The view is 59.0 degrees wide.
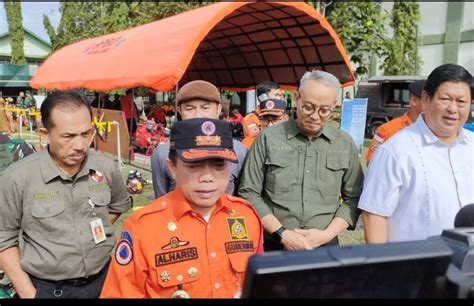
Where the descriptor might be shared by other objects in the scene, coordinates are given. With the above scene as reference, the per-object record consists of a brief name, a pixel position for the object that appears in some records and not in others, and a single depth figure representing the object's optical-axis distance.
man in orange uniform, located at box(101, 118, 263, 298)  1.44
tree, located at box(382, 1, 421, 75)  21.02
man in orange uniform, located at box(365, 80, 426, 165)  3.71
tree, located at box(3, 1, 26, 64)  40.16
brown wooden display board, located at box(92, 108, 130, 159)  9.41
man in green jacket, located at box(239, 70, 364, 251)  2.26
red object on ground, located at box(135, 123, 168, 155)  10.65
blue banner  9.24
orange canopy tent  7.83
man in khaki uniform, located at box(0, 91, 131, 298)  1.90
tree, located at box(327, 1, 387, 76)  14.86
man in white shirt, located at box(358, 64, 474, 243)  1.86
